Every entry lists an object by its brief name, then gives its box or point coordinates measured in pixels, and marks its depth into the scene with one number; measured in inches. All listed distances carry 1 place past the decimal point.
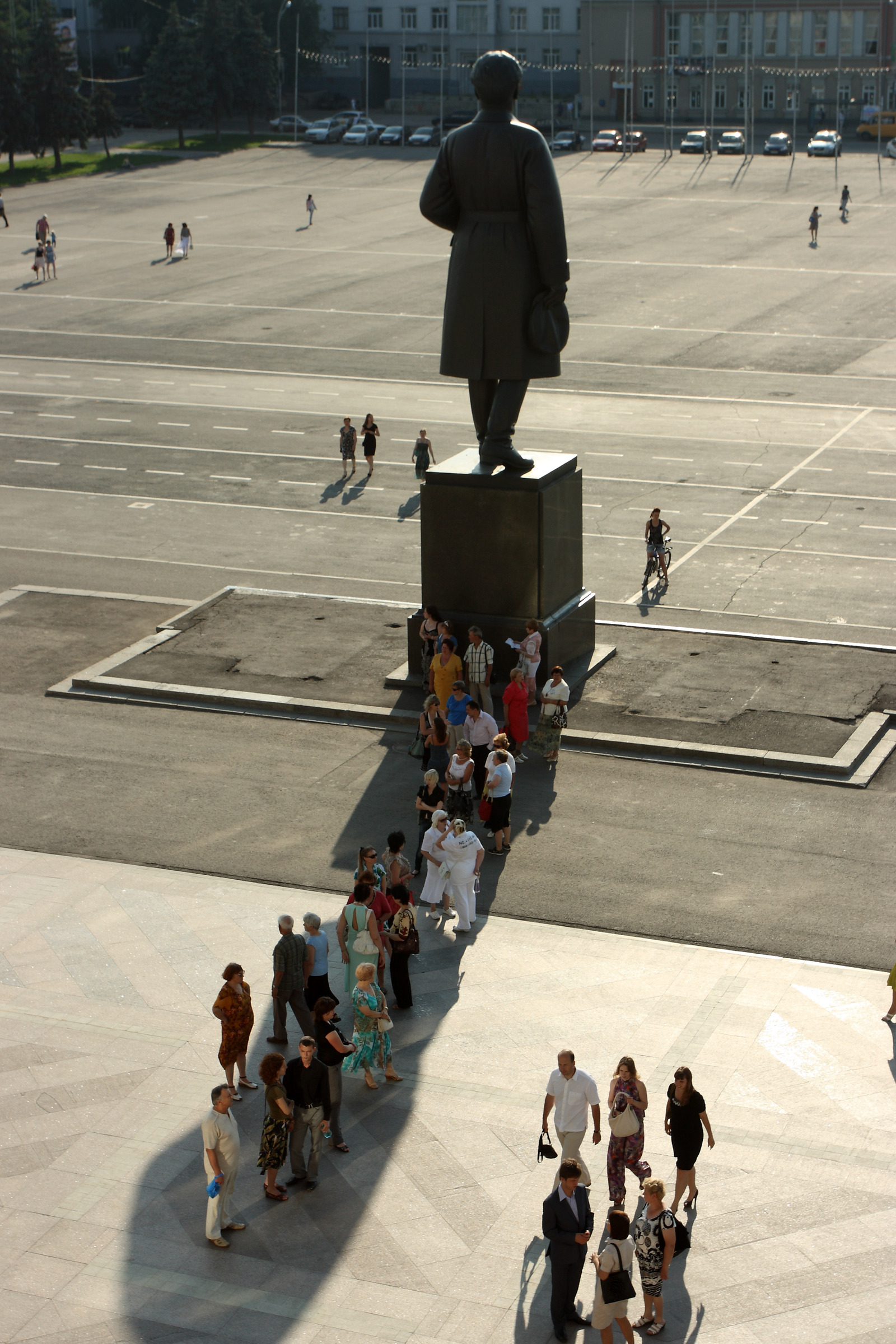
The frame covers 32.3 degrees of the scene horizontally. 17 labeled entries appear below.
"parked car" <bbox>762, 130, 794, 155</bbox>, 3550.7
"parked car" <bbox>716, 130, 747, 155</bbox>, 3629.4
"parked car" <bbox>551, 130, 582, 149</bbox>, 3708.2
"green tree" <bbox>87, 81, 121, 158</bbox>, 3393.2
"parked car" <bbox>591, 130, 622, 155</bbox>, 3686.0
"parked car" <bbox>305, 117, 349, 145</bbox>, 3860.7
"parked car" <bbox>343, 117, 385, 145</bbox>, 3794.3
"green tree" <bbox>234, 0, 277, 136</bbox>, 3875.5
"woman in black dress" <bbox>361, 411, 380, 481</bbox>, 1241.4
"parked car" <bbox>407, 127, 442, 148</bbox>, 3745.1
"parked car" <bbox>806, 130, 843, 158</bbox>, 3481.8
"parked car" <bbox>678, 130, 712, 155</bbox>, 3619.6
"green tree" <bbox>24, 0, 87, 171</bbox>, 3228.3
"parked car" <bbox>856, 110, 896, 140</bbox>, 3784.5
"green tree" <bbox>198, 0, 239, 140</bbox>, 3799.2
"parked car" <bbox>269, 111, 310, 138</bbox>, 4168.3
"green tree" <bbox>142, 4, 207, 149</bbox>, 3801.7
